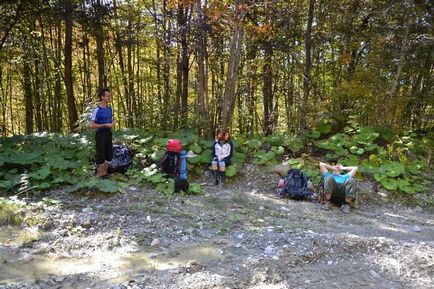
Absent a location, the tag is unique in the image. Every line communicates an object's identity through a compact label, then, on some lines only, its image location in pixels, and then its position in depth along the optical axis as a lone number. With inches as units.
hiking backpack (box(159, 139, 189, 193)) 239.8
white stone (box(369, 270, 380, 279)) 126.6
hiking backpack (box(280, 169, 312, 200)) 239.8
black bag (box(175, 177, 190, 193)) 222.7
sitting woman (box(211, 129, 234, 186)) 263.4
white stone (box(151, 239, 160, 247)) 146.2
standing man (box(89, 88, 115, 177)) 220.1
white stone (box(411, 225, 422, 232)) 193.5
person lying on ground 224.7
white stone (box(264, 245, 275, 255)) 140.8
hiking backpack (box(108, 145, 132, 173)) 255.3
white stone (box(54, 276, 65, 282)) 114.5
